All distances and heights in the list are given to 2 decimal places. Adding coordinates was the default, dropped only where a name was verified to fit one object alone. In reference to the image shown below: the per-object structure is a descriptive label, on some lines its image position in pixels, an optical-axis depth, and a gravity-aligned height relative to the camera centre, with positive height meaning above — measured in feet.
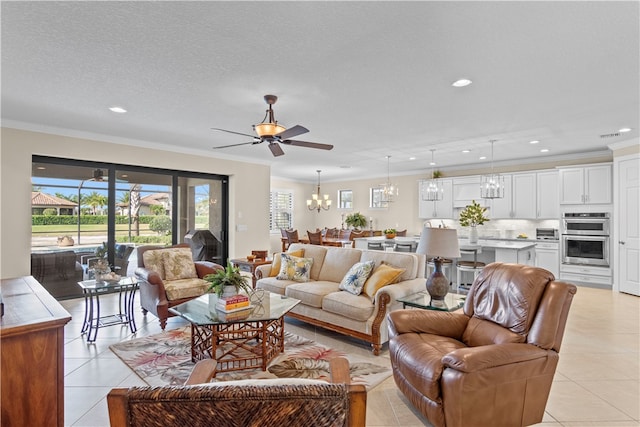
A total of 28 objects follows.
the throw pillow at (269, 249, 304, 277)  15.40 -2.19
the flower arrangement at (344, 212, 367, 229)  34.19 -0.69
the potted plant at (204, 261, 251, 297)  10.23 -2.11
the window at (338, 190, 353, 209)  36.22 +1.68
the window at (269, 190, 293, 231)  35.40 +0.47
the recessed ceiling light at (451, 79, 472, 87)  10.23 +4.09
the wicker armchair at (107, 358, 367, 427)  2.67 -1.56
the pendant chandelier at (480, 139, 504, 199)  19.25 +1.56
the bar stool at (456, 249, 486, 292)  16.33 -2.56
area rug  9.07 -4.37
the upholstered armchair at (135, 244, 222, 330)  12.69 -2.62
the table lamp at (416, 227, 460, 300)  10.11 -1.11
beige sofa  10.74 -2.89
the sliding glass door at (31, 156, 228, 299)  16.24 +0.03
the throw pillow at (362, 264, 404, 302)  11.48 -2.25
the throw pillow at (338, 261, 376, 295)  12.09 -2.33
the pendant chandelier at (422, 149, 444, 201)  22.15 +1.45
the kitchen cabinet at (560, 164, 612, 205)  19.98 +1.80
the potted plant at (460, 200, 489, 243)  18.37 -0.22
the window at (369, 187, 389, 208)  32.42 +1.55
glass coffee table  9.37 -3.58
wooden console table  4.53 -2.14
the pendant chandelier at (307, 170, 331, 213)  34.24 +1.23
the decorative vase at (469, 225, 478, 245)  18.26 -1.22
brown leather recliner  6.16 -2.91
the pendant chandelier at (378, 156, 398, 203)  23.50 +1.49
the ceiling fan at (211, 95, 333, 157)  11.01 +2.74
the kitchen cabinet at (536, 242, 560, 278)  21.87 -2.78
